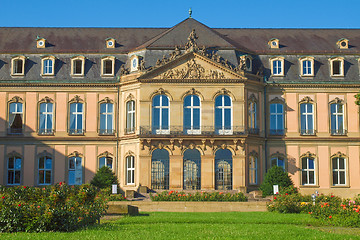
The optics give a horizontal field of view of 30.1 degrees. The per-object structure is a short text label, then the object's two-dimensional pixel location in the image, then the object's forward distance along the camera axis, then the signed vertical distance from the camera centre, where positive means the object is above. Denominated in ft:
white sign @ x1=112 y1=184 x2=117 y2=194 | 162.30 -2.91
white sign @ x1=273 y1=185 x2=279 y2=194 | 161.11 -2.97
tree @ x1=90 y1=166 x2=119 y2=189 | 171.83 -0.77
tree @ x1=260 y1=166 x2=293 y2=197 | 166.33 -1.09
